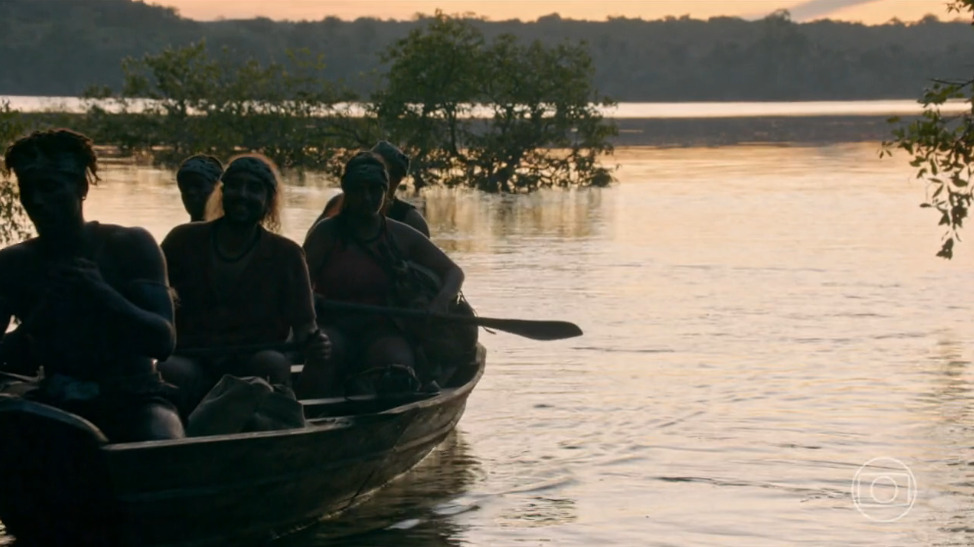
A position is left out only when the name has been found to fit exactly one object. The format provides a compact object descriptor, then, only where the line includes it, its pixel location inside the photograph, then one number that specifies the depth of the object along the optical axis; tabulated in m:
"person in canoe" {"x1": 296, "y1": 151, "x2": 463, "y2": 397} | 16.44
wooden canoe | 11.65
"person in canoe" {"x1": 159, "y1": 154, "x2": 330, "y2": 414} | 14.01
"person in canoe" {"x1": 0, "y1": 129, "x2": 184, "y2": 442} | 11.62
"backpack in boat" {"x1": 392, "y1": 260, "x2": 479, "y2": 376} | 16.70
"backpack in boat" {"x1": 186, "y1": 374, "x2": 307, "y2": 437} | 13.07
